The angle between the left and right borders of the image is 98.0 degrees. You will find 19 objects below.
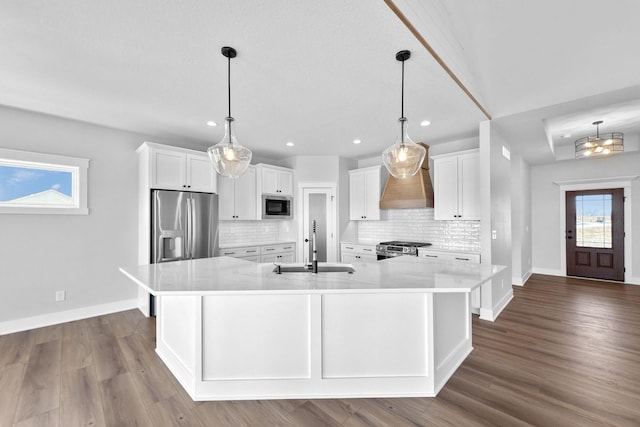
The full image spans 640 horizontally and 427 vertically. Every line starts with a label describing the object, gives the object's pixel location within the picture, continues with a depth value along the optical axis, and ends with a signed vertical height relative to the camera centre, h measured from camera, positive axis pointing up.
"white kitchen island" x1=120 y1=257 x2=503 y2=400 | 2.07 -0.97
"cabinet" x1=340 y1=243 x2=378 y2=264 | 5.34 -0.77
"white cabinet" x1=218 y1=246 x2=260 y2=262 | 4.78 -0.68
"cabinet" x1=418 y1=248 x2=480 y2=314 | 3.85 -0.65
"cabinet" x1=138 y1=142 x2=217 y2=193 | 3.95 +0.68
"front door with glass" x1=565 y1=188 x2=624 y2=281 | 5.71 -0.45
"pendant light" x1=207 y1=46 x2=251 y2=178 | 2.57 +0.55
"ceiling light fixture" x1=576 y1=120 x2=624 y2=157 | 4.06 +1.00
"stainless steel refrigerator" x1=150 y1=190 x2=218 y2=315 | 3.86 -0.16
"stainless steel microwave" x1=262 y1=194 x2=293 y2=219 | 5.42 +0.14
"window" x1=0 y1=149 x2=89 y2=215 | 3.35 +0.41
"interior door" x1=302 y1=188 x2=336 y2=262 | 5.79 -0.05
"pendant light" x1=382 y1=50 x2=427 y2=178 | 2.54 +0.53
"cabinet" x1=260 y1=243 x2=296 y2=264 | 5.27 -0.76
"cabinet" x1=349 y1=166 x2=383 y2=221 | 5.64 +0.43
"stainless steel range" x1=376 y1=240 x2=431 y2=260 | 4.69 -0.61
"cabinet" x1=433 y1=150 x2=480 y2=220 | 4.27 +0.43
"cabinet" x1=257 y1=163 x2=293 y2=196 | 5.38 +0.68
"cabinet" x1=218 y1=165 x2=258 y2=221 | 4.94 +0.31
